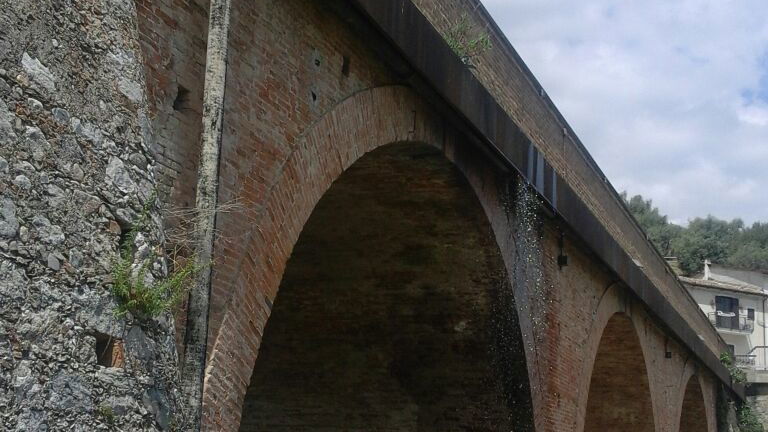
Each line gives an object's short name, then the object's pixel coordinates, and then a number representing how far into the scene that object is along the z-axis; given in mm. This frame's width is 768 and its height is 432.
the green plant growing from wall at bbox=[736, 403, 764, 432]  24598
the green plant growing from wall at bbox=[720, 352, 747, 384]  24031
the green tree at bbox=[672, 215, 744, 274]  51656
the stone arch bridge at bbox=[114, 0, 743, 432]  4602
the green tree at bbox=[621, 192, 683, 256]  54019
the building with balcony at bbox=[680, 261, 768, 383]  40500
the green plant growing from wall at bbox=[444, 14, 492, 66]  8039
